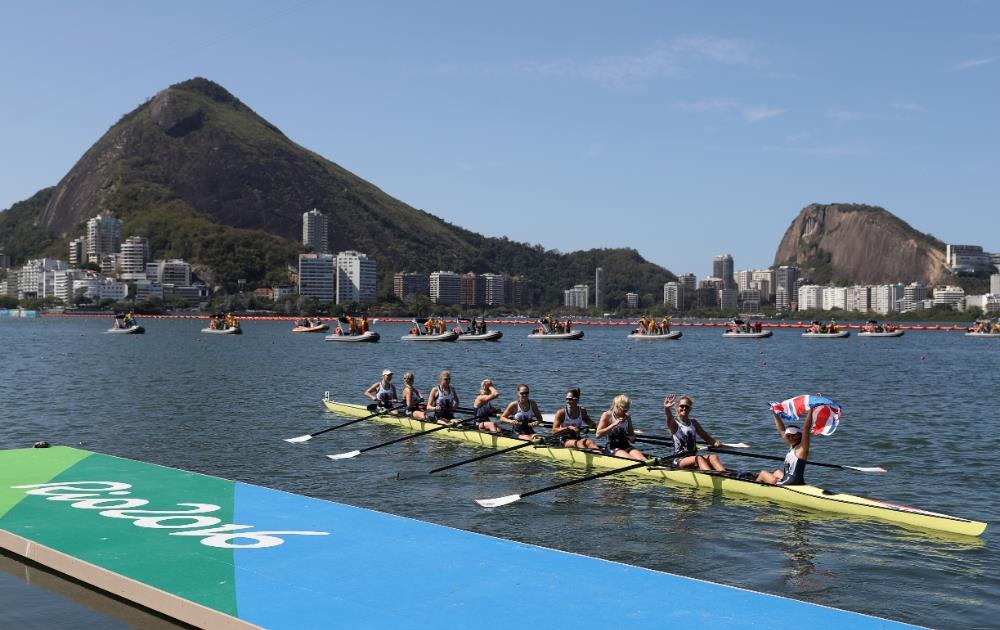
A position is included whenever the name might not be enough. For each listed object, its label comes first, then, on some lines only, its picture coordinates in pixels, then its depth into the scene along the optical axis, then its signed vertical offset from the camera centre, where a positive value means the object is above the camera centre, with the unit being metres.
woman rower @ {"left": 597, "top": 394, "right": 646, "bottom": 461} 16.78 -2.38
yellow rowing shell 12.90 -3.04
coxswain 13.88 -2.37
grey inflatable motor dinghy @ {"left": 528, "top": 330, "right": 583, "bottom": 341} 85.81 -3.22
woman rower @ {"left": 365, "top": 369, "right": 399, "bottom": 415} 24.06 -2.44
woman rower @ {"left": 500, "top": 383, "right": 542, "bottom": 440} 19.55 -2.47
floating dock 8.23 -2.78
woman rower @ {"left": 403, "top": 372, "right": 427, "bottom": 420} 23.02 -2.56
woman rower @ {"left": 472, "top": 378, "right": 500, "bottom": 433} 20.56 -2.39
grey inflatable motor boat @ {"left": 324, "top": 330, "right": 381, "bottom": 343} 77.31 -3.00
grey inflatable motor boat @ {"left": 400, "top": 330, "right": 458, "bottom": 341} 78.94 -3.01
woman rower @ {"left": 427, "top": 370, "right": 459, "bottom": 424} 22.14 -2.42
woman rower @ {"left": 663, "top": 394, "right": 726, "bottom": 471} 15.72 -2.42
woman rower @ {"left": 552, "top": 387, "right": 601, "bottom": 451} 18.11 -2.44
